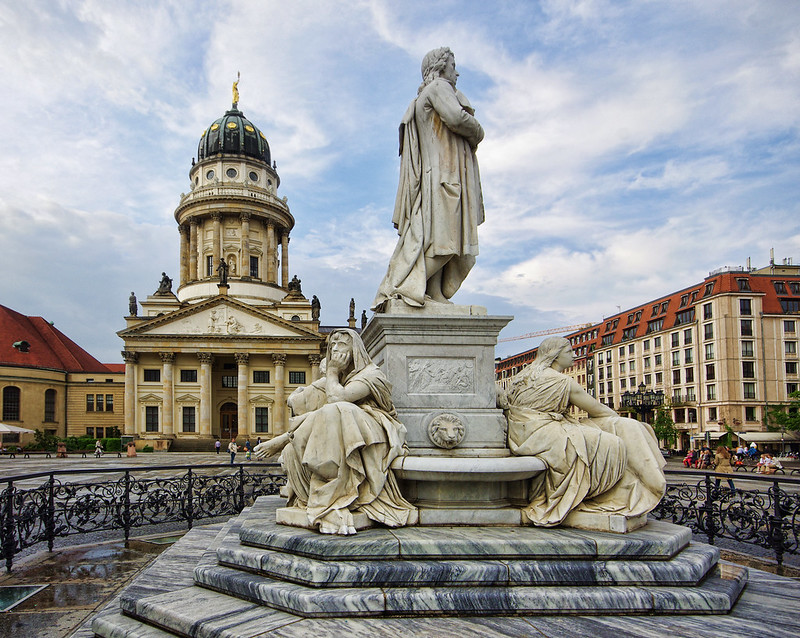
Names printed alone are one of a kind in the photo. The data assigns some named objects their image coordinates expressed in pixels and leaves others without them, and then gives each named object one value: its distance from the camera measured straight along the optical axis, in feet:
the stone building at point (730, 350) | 158.40
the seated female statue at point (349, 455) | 13.73
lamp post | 132.26
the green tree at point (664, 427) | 148.99
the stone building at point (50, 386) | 191.72
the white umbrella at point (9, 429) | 131.38
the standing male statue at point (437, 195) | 17.49
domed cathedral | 189.06
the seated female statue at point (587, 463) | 14.58
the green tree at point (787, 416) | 131.44
